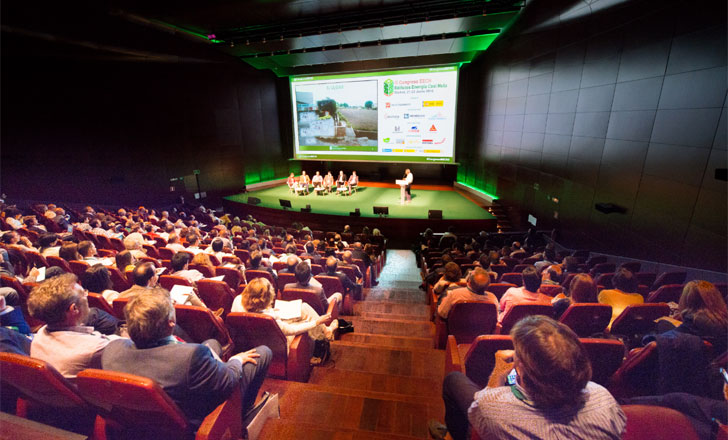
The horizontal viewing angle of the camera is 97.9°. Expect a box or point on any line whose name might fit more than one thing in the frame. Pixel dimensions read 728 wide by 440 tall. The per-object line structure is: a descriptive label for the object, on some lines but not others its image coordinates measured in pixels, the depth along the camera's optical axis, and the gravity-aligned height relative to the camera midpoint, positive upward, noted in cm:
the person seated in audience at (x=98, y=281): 275 -127
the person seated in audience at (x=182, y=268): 336 -144
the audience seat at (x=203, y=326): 218 -134
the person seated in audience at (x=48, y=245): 428 -152
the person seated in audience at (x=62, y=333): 154 -99
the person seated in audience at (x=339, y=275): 391 -180
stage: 979 -266
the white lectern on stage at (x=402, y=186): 1151 -194
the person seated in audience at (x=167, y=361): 139 -99
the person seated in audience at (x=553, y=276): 384 -173
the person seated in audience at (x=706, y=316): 181 -104
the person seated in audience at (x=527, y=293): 291 -146
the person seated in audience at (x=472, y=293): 281 -143
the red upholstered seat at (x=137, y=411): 124 -115
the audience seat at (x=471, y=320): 259 -152
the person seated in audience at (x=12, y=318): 208 -122
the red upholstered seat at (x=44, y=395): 129 -112
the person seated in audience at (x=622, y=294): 289 -146
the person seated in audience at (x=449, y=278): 367 -166
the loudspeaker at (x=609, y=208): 570 -137
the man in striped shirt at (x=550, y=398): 104 -89
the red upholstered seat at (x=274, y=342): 213 -149
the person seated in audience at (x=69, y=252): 356 -132
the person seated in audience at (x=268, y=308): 233 -131
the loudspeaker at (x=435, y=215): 945 -241
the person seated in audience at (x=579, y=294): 266 -133
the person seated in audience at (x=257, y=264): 393 -162
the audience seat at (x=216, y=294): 305 -155
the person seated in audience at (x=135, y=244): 446 -157
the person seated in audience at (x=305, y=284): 314 -150
